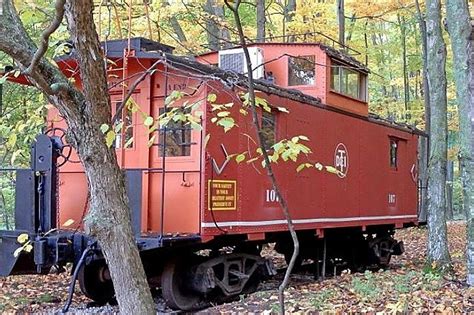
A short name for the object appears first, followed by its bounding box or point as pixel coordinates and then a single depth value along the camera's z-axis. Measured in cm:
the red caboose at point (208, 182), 754
